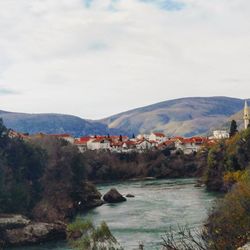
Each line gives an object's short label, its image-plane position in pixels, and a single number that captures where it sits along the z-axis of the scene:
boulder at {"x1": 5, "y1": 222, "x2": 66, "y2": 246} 45.50
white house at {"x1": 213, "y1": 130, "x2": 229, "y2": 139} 188.15
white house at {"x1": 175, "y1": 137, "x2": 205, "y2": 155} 151.26
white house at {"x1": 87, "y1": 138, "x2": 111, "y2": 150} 149.12
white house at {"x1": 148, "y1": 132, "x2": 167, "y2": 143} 180.49
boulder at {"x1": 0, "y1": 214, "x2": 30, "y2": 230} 47.94
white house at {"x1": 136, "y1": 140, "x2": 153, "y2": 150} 149.12
